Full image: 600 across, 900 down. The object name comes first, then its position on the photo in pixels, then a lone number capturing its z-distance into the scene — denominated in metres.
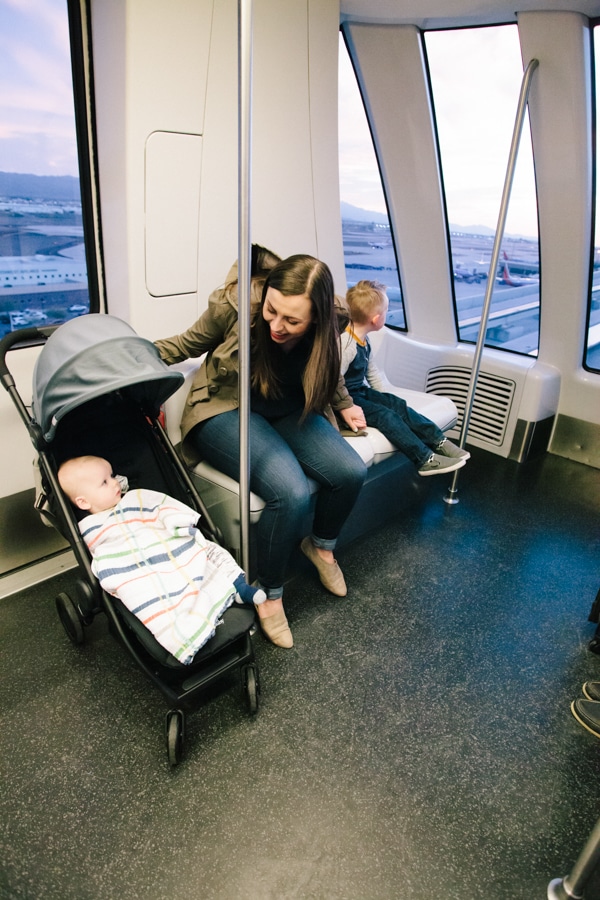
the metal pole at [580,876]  1.29
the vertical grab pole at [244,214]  1.44
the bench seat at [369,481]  2.28
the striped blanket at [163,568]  1.58
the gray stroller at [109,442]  1.65
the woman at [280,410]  1.92
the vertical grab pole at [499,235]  2.70
